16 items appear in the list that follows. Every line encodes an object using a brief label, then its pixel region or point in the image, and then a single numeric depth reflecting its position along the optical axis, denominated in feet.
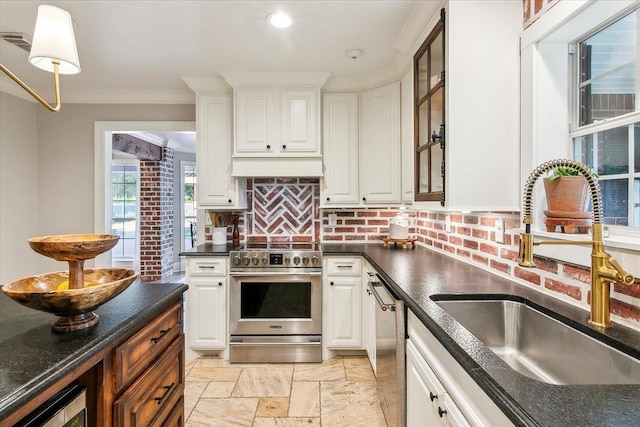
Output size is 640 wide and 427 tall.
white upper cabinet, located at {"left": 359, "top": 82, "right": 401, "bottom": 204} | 9.74
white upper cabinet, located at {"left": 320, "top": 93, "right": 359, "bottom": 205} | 10.25
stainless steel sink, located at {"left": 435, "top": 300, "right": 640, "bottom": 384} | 3.24
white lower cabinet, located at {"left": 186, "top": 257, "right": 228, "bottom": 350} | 9.39
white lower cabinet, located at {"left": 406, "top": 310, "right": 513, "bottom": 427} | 2.88
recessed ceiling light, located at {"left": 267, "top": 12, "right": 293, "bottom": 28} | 6.70
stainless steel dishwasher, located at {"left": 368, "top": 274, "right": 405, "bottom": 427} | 5.25
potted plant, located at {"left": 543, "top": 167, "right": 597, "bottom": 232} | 4.43
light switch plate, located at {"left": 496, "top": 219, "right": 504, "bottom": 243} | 5.90
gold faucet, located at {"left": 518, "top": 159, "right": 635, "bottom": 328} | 3.41
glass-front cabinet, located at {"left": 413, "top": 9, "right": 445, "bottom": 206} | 5.85
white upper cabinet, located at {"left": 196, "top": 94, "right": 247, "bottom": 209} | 10.21
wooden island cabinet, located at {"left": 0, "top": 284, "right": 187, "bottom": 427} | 2.71
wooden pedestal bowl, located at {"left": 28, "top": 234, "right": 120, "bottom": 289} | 3.03
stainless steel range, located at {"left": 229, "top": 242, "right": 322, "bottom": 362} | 9.28
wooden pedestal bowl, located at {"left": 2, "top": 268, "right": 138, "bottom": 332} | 2.87
